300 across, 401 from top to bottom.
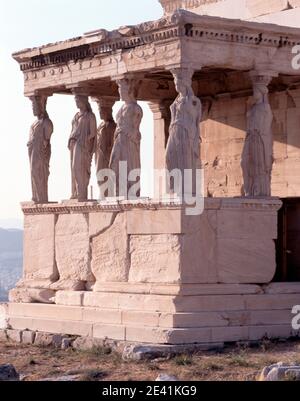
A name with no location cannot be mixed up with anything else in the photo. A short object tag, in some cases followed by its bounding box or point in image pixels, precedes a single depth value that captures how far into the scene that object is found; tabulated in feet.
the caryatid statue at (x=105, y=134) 67.10
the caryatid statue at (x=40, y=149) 66.59
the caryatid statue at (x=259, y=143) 60.08
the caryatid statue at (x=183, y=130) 57.57
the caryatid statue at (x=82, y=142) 64.13
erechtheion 57.57
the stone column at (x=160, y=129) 69.62
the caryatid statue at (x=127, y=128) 60.59
